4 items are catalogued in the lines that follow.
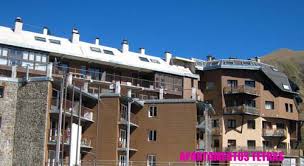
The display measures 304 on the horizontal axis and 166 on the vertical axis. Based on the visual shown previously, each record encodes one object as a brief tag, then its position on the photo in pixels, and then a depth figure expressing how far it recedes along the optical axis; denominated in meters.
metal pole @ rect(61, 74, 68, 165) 39.85
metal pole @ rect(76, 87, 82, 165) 42.59
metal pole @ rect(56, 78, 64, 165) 39.44
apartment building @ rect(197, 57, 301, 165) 71.25
